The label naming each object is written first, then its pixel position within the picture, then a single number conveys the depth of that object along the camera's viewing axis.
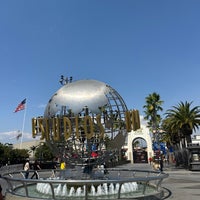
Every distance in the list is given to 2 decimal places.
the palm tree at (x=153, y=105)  37.36
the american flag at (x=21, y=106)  30.87
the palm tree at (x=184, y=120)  28.23
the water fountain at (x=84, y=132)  9.36
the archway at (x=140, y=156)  51.84
